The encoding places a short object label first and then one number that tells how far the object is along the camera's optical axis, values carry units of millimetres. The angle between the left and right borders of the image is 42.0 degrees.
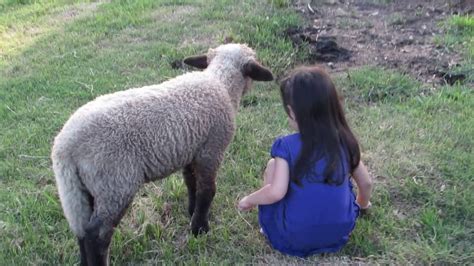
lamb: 3393
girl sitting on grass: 3438
